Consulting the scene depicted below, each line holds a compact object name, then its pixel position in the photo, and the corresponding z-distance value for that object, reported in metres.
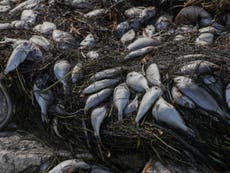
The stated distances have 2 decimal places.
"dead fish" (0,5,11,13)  5.13
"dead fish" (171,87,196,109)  3.42
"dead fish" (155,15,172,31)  4.41
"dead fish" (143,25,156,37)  4.33
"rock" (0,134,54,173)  3.65
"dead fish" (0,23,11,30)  4.57
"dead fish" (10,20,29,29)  4.58
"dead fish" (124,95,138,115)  3.54
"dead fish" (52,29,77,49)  4.29
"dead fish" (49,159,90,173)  3.45
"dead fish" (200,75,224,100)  3.43
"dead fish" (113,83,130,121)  3.54
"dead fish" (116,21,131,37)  4.43
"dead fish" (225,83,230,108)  3.35
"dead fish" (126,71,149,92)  3.60
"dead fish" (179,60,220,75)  3.52
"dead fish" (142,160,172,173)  3.34
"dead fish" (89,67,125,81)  3.79
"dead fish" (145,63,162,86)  3.58
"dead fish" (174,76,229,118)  3.37
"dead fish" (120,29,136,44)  4.27
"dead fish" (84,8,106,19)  4.61
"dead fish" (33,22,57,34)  4.51
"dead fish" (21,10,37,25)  4.68
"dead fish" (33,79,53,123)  3.81
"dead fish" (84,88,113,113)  3.66
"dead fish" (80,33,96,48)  4.27
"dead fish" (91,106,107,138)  3.54
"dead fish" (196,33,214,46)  3.97
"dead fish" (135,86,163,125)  3.46
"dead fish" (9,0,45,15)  4.96
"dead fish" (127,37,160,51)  4.06
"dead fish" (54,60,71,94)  3.85
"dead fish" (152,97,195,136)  3.35
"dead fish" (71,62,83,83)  3.86
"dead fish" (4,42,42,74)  3.98
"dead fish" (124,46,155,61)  3.93
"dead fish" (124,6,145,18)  4.55
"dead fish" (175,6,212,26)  4.35
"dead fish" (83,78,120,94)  3.73
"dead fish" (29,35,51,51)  4.22
